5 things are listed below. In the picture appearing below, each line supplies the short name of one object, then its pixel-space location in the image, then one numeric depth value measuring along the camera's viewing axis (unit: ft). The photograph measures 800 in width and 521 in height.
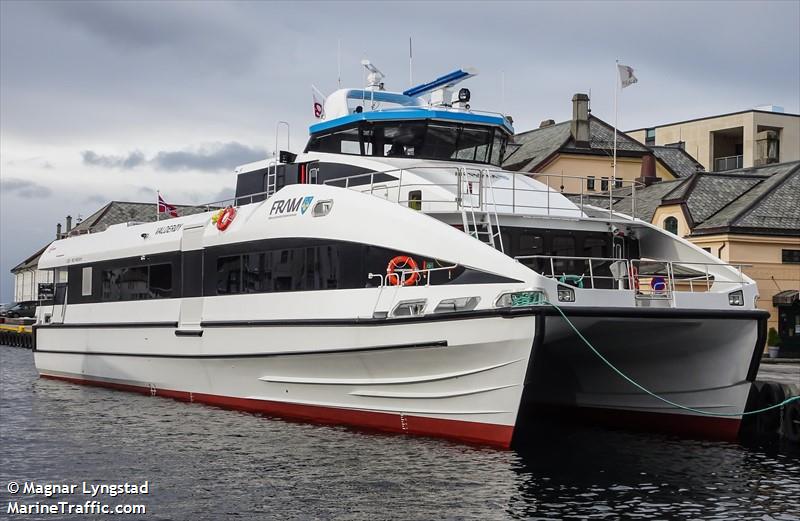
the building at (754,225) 114.42
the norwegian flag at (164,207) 77.43
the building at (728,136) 175.94
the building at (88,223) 197.98
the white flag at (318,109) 70.95
